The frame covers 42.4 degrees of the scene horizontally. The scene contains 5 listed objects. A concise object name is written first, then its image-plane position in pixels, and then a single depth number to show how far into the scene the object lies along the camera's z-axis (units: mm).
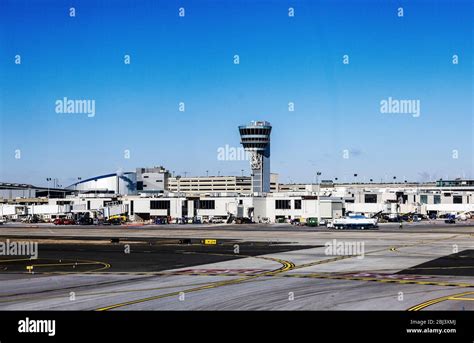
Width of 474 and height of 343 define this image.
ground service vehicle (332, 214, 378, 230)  136625
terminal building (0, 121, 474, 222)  177250
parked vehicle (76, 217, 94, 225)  169450
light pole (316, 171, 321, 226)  171612
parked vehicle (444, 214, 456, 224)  163625
